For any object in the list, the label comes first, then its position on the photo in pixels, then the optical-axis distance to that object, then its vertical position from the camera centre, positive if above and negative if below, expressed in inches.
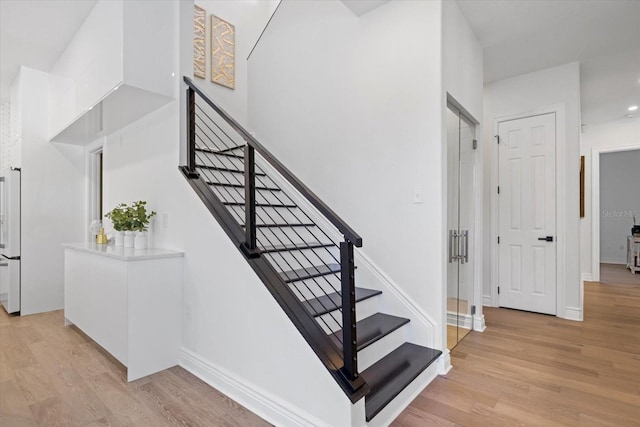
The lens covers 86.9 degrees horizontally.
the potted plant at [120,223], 116.7 -3.1
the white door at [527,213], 156.9 +0.5
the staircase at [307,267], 64.4 -14.8
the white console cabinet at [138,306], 95.3 -27.7
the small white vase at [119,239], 122.7 -9.1
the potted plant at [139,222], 115.9 -2.8
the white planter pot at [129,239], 118.6 -8.8
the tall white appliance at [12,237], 160.1 -11.1
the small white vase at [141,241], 115.9 -9.3
